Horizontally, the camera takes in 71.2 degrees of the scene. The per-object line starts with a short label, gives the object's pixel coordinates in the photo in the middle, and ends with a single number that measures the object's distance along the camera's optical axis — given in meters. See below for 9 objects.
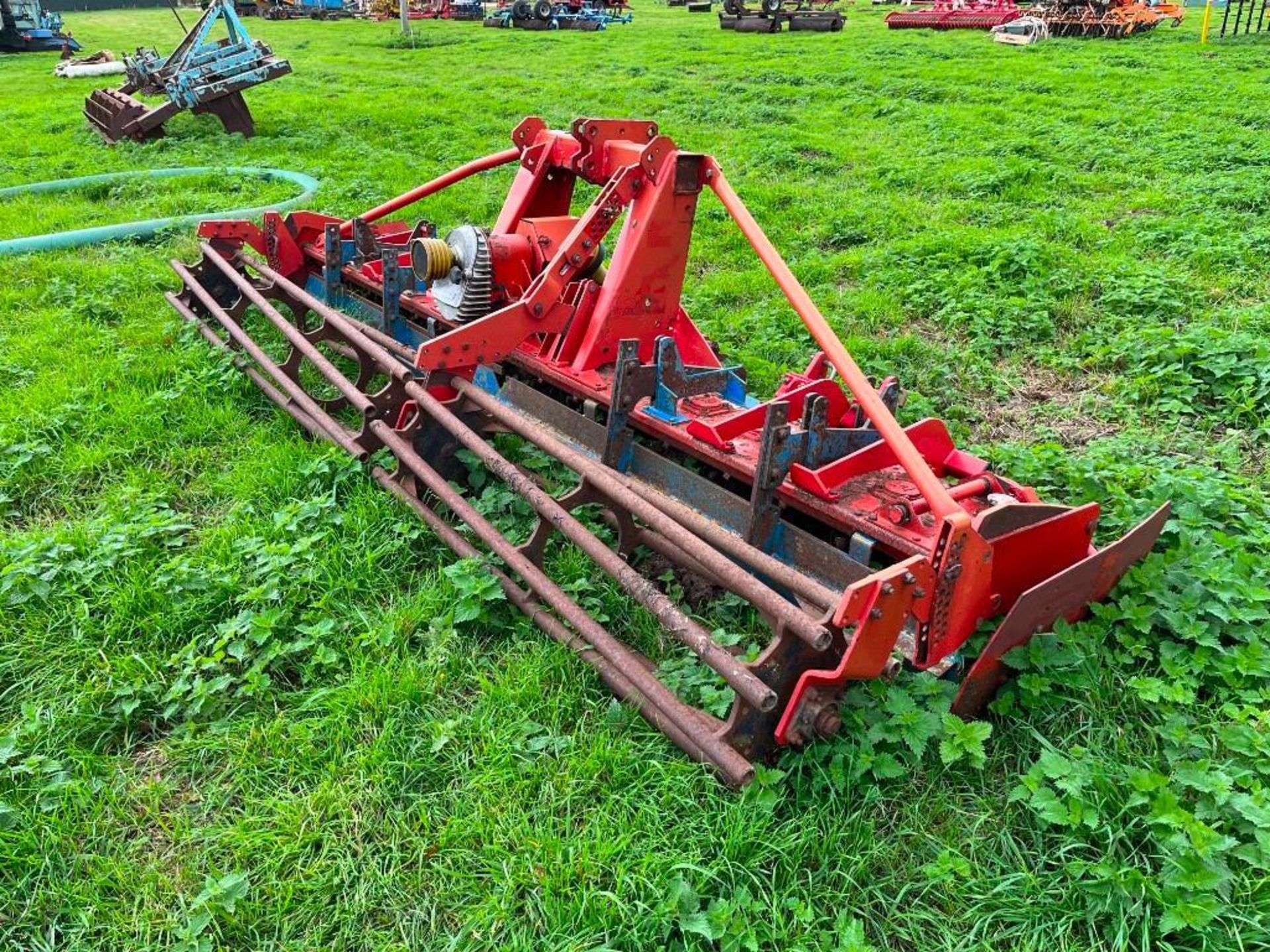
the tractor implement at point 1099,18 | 20.95
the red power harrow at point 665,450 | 2.42
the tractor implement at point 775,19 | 23.70
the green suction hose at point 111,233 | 7.37
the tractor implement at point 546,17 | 26.64
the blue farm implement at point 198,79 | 11.17
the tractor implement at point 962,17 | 23.11
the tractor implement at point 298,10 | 34.78
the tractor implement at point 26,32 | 23.95
